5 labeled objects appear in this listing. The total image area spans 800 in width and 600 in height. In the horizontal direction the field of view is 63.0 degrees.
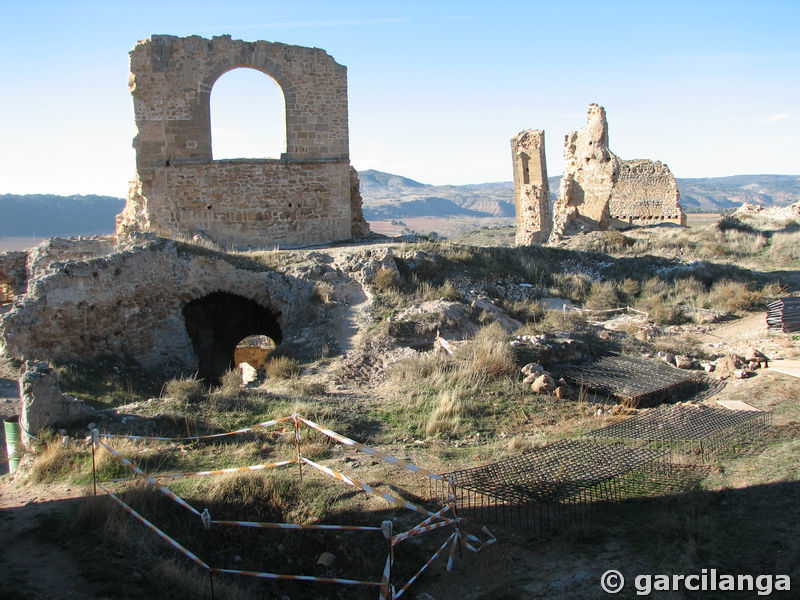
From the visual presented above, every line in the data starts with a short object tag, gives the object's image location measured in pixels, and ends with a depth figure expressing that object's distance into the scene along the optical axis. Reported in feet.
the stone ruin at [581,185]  77.97
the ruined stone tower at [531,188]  78.12
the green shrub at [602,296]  46.62
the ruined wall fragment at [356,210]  55.36
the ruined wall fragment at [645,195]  86.38
